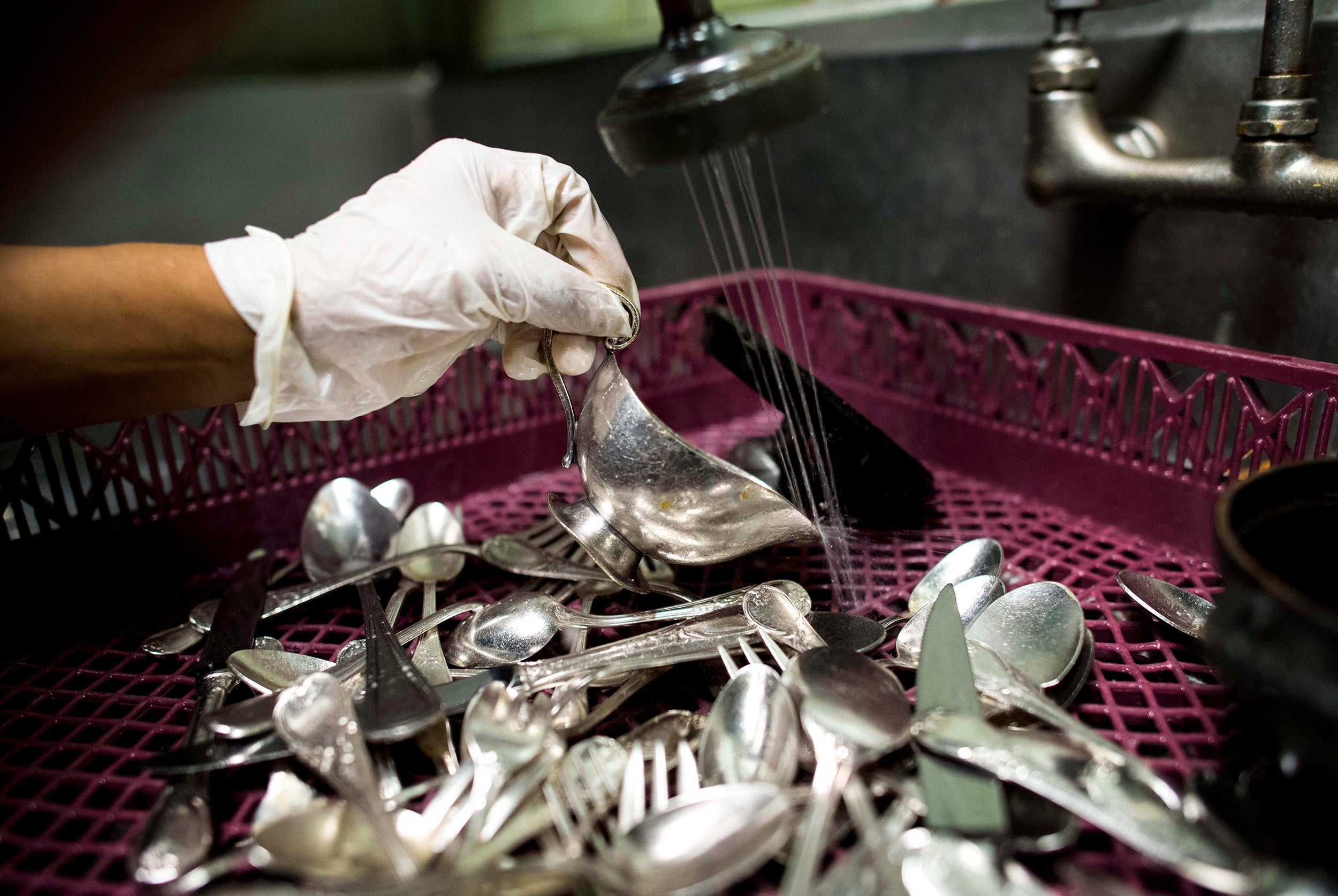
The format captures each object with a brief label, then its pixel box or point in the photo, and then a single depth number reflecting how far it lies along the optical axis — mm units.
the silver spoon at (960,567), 664
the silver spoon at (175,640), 646
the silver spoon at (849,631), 578
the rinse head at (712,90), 530
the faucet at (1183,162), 639
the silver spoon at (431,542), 685
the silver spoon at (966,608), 581
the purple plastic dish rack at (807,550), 529
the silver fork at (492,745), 441
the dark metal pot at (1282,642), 339
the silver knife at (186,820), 426
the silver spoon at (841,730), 390
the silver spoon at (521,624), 612
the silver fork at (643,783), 444
